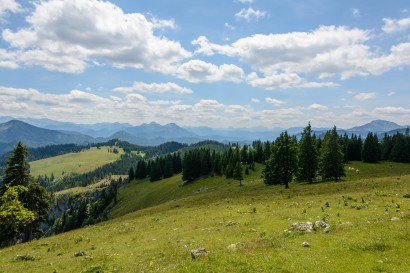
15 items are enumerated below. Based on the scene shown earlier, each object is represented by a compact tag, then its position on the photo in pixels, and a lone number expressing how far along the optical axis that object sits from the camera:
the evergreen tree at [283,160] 65.94
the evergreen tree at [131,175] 196.99
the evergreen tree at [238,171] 93.44
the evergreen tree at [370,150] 116.75
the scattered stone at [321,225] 20.62
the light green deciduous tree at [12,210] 19.41
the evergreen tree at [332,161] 66.44
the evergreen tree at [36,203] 48.60
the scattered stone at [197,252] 16.79
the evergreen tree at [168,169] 169.54
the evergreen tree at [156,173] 167.38
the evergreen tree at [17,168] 50.31
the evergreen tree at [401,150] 111.88
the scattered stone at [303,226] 20.64
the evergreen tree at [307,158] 69.64
